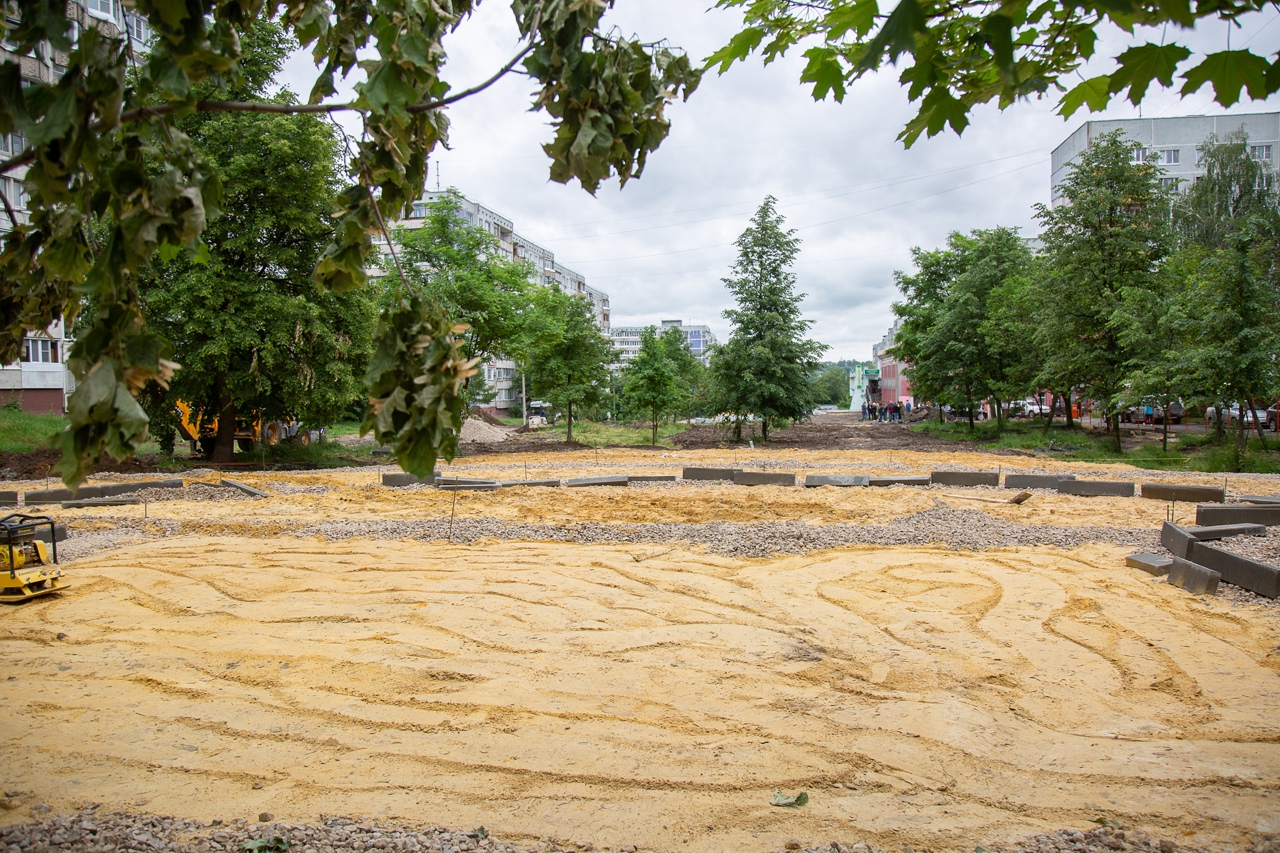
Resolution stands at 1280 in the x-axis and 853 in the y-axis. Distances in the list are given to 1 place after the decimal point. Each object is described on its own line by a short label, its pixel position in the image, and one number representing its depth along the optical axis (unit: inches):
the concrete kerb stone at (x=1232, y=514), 394.9
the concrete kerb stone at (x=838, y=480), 630.5
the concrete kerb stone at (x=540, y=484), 649.6
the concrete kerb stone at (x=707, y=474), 692.1
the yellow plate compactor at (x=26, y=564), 292.8
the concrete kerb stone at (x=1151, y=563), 331.3
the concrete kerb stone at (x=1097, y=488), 561.3
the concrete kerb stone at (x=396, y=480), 671.1
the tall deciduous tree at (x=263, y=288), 775.1
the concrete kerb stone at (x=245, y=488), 617.1
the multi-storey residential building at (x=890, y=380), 3799.2
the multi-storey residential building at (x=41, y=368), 1270.9
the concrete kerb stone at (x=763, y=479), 649.6
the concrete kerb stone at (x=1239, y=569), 284.2
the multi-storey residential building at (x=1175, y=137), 2289.6
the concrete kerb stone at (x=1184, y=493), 504.9
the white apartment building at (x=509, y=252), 3091.3
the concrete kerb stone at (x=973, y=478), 627.2
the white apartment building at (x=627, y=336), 7168.8
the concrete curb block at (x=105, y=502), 557.6
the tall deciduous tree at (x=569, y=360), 1279.5
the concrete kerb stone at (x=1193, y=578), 297.1
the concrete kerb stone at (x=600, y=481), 657.6
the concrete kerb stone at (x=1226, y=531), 361.1
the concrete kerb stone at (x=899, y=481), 629.0
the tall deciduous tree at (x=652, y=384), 1288.1
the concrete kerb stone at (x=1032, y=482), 603.8
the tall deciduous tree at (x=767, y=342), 1342.3
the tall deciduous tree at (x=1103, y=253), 952.3
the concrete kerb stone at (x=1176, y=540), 340.2
